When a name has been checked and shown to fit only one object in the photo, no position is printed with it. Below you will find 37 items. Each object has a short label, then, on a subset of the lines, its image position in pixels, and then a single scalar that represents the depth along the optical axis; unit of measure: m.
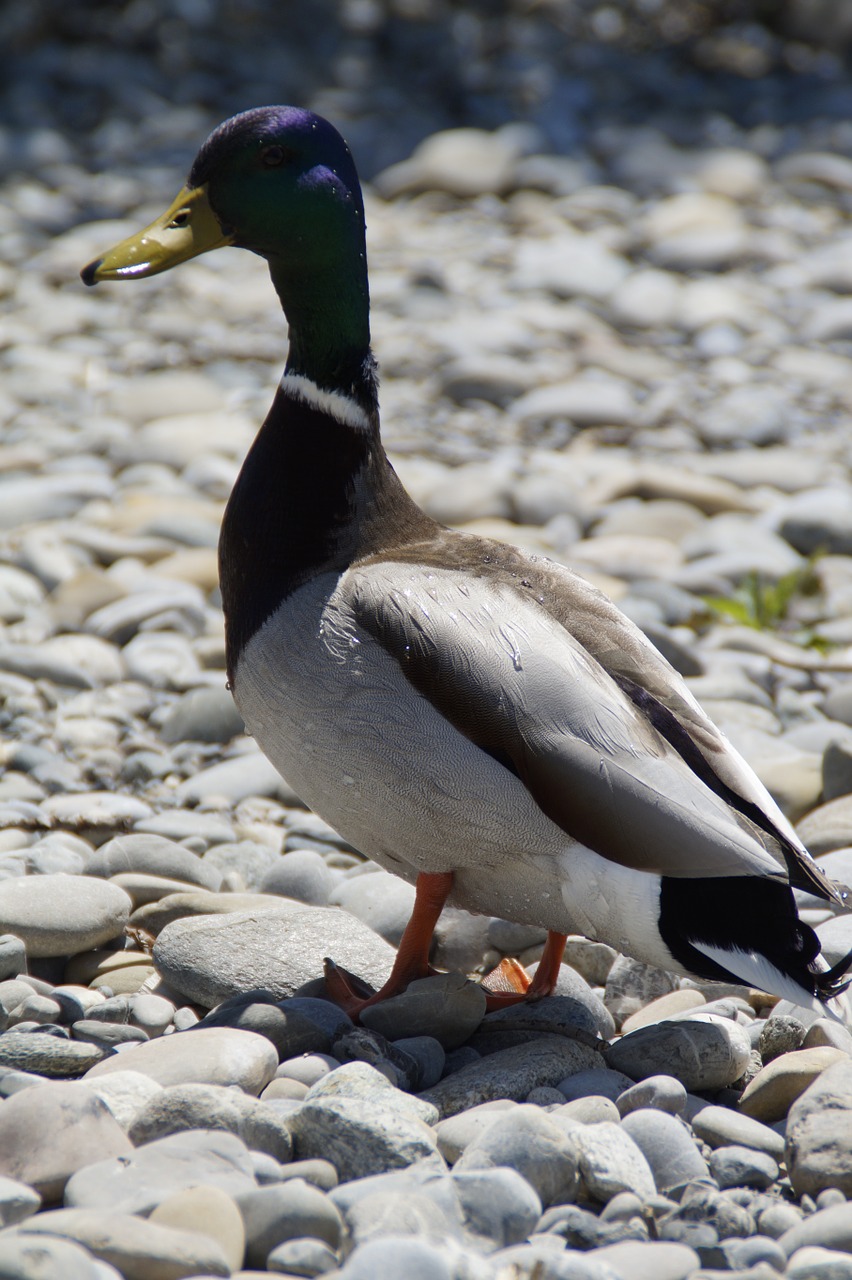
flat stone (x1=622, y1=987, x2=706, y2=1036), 6.00
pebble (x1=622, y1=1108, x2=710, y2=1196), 4.54
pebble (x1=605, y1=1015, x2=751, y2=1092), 5.32
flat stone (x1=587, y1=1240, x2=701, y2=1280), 3.84
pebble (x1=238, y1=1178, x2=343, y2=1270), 3.94
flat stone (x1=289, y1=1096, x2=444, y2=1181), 4.39
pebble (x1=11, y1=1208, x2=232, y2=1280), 3.70
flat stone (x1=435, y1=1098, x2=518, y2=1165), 4.58
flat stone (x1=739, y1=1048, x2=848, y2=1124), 5.15
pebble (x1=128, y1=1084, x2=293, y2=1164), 4.48
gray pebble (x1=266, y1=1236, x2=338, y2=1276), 3.84
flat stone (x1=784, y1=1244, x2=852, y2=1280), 3.87
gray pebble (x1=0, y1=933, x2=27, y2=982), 5.72
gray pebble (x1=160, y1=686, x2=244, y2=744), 8.59
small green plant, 10.33
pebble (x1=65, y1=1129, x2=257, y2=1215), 4.00
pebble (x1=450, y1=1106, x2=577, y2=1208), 4.34
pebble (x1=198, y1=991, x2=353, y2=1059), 5.29
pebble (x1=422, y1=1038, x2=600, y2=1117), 5.07
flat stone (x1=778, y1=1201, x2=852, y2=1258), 4.09
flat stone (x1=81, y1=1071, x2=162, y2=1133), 4.61
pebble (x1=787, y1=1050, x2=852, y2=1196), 4.50
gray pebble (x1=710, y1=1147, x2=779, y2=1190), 4.62
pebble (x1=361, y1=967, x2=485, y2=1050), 5.52
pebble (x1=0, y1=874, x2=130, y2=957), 5.92
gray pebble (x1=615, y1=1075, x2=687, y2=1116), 4.94
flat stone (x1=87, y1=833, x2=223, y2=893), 6.74
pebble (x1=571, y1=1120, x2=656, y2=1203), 4.40
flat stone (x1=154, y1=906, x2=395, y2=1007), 5.71
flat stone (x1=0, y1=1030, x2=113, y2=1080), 5.00
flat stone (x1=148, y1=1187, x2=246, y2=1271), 3.83
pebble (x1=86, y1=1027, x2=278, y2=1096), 4.86
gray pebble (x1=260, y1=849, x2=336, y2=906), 6.84
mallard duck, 5.15
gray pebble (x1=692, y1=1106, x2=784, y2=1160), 4.85
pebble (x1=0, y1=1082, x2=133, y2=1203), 4.20
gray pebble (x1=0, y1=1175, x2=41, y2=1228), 3.99
